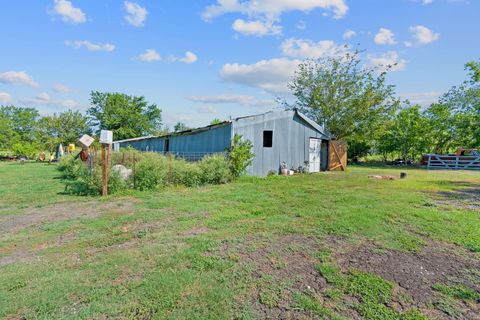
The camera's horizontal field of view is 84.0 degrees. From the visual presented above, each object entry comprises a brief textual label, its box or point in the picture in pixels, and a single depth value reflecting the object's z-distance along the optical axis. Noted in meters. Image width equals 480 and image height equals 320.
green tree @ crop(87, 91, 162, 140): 36.19
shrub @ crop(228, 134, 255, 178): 10.37
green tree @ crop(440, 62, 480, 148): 19.98
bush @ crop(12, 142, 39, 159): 28.95
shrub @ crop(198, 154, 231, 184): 9.40
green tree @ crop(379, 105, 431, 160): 21.41
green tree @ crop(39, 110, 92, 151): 32.59
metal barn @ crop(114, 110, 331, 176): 11.63
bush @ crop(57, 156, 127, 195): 7.68
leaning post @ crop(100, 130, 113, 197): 7.51
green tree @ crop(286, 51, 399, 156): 19.20
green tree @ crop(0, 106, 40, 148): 32.97
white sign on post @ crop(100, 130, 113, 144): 7.52
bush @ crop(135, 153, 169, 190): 8.28
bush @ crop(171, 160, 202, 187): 8.91
